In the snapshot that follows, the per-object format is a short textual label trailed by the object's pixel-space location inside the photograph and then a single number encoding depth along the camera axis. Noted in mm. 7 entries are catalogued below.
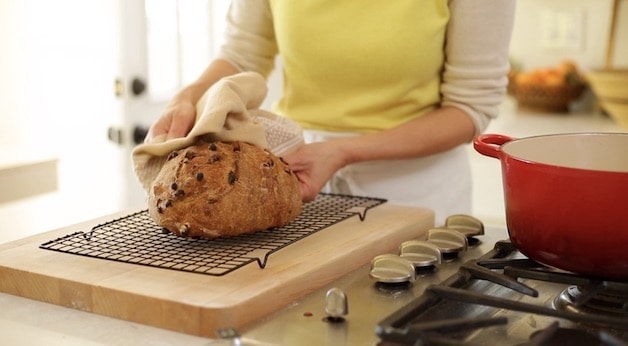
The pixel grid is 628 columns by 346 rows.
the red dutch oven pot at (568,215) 705
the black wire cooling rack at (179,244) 850
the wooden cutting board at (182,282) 739
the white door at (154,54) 2369
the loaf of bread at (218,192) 896
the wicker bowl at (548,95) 2568
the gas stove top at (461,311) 653
